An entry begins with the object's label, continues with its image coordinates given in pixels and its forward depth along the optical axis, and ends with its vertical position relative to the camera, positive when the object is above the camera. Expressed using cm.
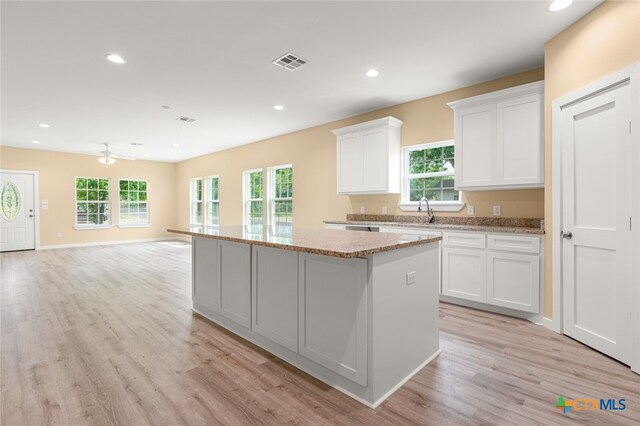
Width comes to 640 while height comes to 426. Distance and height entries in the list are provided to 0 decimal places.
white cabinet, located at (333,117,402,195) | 447 +80
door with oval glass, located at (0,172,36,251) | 755 -2
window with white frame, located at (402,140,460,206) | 420 +50
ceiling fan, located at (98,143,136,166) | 741 +131
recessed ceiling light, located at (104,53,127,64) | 312 +157
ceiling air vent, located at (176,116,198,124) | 535 +159
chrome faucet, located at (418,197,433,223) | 423 +0
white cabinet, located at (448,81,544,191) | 318 +77
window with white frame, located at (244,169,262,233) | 741 +32
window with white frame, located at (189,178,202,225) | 958 +32
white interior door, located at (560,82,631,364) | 227 -10
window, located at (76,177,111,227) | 870 +26
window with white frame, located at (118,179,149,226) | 945 +24
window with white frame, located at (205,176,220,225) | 883 +30
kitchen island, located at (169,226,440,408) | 180 -64
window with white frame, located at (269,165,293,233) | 664 +33
